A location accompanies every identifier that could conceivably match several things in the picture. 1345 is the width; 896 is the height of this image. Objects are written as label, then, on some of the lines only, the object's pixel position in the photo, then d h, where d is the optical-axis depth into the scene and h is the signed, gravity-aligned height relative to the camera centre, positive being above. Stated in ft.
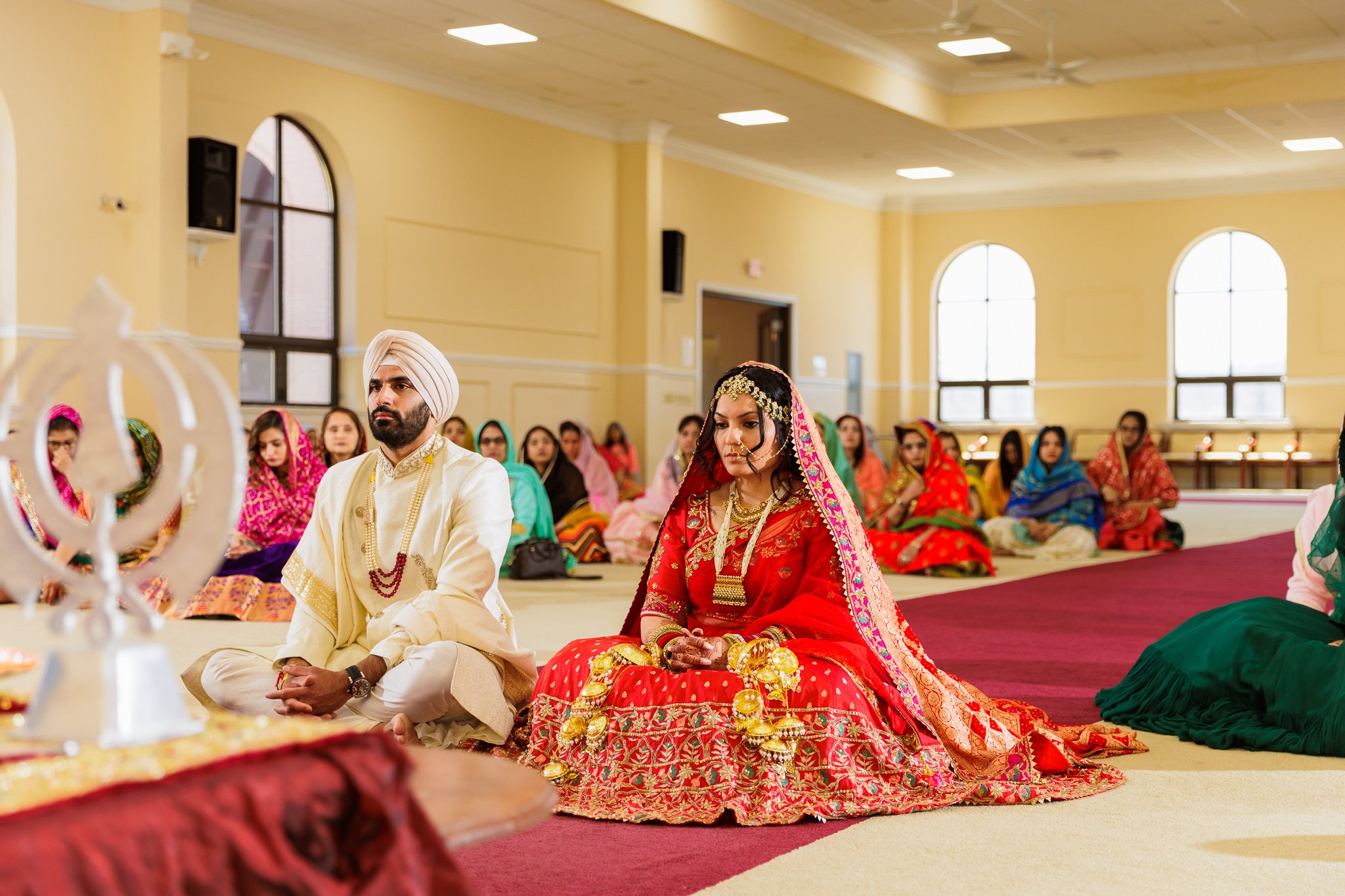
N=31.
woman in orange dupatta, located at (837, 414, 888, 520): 31.14 -0.57
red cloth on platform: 3.77 -1.11
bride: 10.24 -1.84
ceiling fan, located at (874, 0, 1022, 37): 29.78 +8.28
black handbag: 27.17 -2.43
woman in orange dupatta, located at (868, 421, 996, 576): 28.07 -1.66
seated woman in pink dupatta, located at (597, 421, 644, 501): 37.83 -0.93
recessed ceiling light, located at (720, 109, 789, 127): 39.78 +8.41
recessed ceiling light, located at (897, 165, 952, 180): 49.47 +8.64
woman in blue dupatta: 32.83 -1.66
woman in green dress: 12.55 -2.12
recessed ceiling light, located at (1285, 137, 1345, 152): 44.91 +8.82
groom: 11.09 -1.23
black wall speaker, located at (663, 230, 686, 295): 42.19 +4.81
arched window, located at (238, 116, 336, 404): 31.60 +3.42
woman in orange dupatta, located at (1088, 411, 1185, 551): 33.73 -1.38
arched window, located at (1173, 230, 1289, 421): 52.80 +3.71
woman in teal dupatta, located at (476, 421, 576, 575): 27.35 -1.24
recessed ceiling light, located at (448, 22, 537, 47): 31.27 +8.34
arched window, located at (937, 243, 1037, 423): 56.39 +3.63
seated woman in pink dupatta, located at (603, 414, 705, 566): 30.66 -1.81
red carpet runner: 8.73 -2.68
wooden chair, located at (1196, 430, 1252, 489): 53.26 -0.69
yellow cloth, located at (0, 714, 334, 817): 3.84 -0.92
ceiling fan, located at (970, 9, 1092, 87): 32.94 +8.04
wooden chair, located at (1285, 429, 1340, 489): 51.96 -0.64
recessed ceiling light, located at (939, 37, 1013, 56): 36.40 +9.50
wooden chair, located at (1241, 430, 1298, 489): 52.54 -0.69
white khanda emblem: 4.16 -0.27
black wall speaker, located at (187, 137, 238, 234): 27.89 +4.58
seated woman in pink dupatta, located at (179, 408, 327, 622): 21.94 -1.14
